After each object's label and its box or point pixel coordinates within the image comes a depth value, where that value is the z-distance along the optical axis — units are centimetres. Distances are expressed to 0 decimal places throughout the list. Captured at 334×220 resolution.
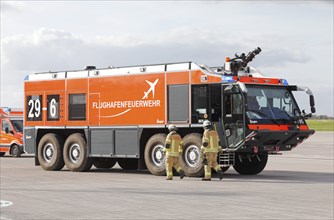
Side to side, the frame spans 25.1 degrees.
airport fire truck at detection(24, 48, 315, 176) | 1928
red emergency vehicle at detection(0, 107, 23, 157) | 3350
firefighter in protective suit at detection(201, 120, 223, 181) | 1853
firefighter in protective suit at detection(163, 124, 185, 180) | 1898
